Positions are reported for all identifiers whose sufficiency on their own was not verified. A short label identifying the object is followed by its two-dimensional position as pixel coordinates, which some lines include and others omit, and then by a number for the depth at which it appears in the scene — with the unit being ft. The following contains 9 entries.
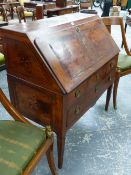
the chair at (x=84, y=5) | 23.17
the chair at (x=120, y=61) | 7.64
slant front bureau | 4.31
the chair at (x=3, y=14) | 15.68
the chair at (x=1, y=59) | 8.44
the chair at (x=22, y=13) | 15.84
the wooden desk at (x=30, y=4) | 20.74
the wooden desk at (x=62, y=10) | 15.42
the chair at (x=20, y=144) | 3.49
